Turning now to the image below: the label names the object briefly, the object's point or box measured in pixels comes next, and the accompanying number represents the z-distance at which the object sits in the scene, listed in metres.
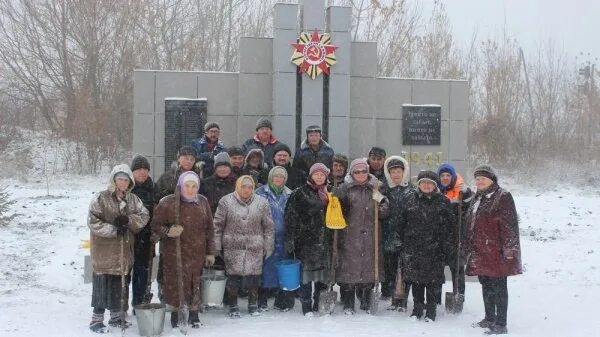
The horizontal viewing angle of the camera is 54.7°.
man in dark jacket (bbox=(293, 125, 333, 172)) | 7.07
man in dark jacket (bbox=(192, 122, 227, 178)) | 7.09
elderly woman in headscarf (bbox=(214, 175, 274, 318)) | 5.54
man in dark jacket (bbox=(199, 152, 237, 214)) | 5.97
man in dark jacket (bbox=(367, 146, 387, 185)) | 6.45
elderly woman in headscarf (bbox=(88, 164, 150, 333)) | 4.97
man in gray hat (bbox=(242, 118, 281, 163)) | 7.35
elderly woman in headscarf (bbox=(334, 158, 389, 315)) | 5.70
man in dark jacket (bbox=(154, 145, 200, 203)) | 5.86
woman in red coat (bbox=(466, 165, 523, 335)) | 5.12
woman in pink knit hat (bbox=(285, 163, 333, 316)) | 5.69
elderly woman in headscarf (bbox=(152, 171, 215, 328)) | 5.21
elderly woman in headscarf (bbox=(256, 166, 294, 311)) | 5.80
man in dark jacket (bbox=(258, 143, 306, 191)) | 6.50
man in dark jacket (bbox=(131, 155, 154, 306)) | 5.56
